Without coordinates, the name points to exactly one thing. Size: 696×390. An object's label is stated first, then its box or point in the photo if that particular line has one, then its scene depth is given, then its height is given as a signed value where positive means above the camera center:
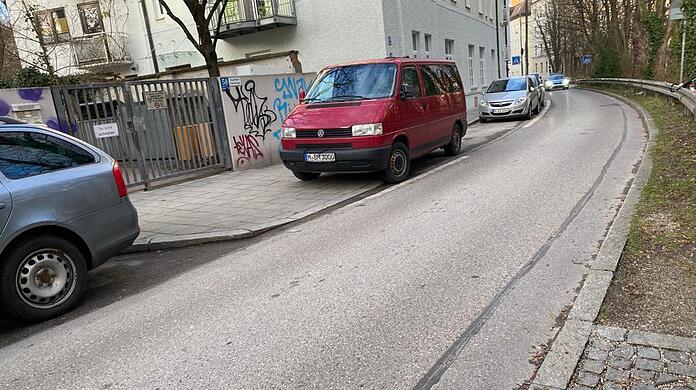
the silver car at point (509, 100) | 18.66 -1.17
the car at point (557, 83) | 46.69 -1.88
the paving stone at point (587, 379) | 2.80 -1.71
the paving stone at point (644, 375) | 2.78 -1.71
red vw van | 8.39 -0.60
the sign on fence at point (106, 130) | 9.25 -0.27
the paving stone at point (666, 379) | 2.74 -1.71
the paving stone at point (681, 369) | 2.79 -1.71
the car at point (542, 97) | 23.27 -1.55
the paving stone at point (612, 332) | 3.20 -1.70
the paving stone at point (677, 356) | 2.91 -1.71
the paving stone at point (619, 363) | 2.90 -1.70
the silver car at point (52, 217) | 4.12 -0.81
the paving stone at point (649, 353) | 2.96 -1.70
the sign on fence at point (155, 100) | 10.01 +0.17
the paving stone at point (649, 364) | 2.86 -1.71
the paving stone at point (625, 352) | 3.00 -1.70
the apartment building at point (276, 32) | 17.69 +2.42
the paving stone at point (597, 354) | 3.02 -1.70
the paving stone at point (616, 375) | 2.80 -1.71
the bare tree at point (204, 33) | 12.09 +1.65
